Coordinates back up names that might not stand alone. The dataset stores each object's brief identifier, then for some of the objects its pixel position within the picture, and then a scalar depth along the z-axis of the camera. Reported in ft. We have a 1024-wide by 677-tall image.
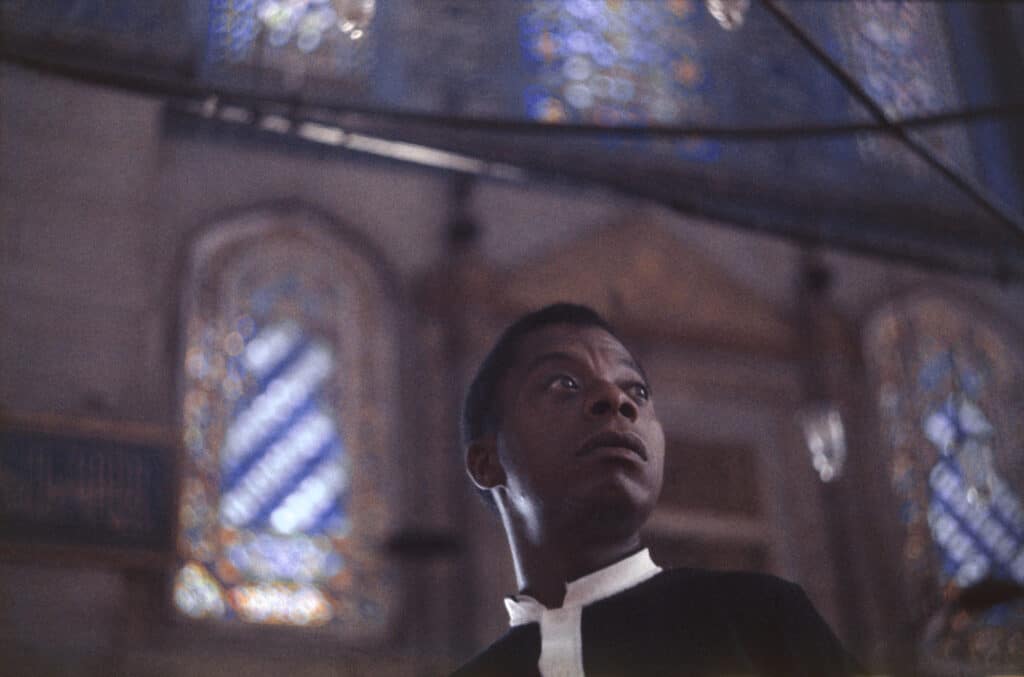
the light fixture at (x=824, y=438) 27.07
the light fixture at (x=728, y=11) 9.19
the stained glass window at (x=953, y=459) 28.30
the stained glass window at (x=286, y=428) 24.70
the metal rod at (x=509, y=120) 7.68
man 5.35
